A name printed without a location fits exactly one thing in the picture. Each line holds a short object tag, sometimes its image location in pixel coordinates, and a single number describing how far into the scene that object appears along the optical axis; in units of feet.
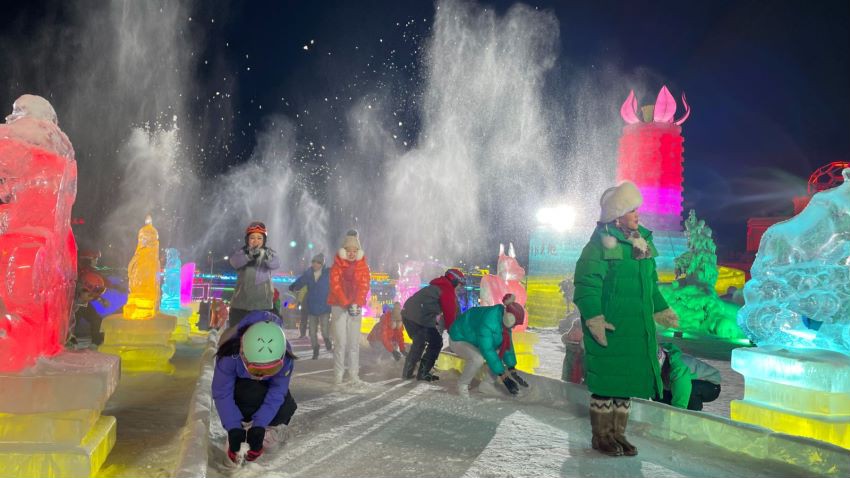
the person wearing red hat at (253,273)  20.33
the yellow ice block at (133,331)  26.71
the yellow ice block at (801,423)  15.51
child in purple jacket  12.30
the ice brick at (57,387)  11.02
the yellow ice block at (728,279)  109.60
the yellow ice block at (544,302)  112.57
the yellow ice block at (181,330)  41.78
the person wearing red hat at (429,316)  26.63
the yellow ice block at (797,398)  15.70
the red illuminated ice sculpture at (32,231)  11.40
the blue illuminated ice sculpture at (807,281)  16.72
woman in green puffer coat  14.47
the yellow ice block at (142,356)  26.46
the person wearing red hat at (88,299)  27.25
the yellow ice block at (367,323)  55.62
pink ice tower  128.88
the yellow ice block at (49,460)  10.73
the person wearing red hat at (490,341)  21.95
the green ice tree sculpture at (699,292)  77.46
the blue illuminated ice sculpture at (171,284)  49.42
